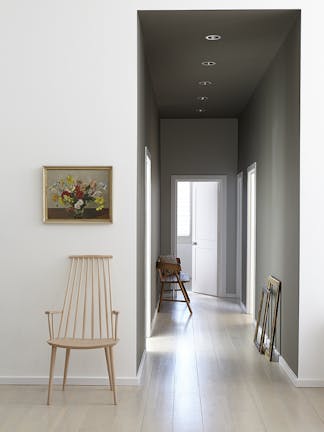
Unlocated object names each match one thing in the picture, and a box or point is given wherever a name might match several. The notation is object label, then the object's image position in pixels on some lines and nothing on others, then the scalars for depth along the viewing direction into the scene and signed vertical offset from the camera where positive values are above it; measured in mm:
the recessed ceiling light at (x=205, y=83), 7223 +1555
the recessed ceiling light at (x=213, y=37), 5434 +1569
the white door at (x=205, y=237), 10125 -328
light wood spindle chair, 4750 -639
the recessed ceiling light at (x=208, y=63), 6344 +1568
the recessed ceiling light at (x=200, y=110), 8984 +1549
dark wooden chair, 8273 -736
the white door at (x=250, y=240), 7977 -289
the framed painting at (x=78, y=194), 4766 +175
